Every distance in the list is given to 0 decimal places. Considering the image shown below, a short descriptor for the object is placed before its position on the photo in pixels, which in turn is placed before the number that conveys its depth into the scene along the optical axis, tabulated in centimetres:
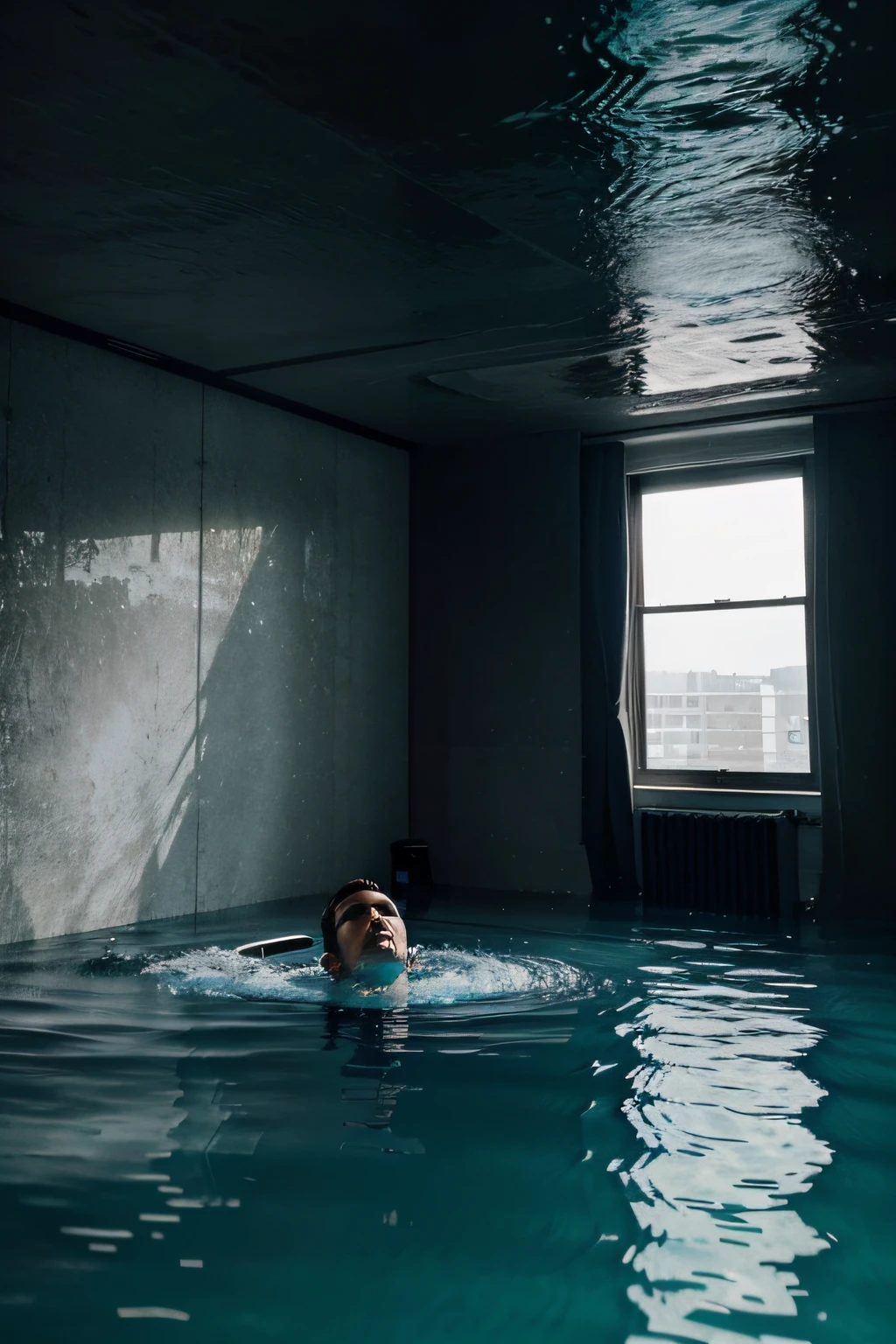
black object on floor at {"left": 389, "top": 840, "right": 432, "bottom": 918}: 739
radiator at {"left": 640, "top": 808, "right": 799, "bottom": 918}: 655
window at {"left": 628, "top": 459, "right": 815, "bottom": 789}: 700
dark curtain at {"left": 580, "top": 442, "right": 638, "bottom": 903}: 721
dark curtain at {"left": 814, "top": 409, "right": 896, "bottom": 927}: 648
